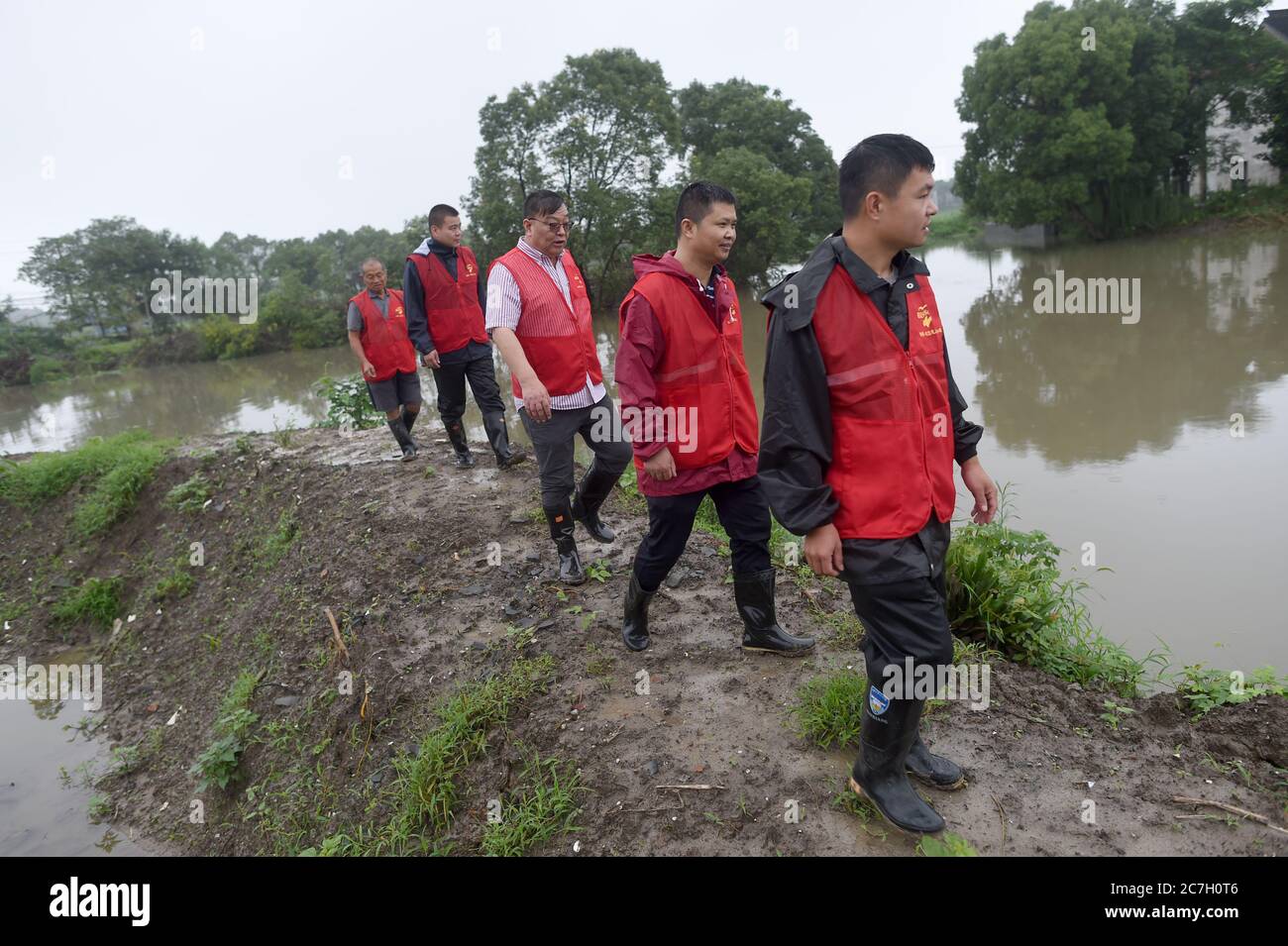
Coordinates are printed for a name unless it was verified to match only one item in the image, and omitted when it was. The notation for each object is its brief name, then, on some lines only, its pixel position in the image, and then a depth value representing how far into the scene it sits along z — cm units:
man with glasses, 368
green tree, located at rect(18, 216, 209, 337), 3055
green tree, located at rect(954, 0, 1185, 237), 2219
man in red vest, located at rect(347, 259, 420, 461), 609
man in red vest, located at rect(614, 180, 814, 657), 273
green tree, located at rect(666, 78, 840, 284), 2281
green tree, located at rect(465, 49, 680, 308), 2134
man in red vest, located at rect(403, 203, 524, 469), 542
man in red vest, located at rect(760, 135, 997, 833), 192
